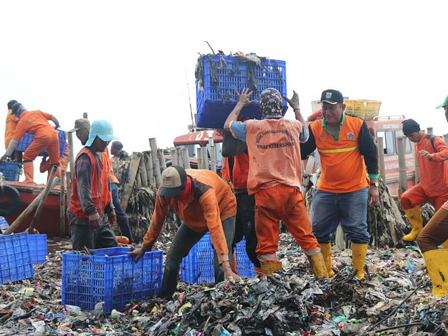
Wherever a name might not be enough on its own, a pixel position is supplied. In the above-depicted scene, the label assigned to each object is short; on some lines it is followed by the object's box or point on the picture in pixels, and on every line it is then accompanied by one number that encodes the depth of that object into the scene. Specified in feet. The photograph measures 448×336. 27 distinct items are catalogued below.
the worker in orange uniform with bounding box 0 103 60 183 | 35.32
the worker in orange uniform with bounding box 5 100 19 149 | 36.16
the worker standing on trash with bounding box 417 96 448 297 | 12.96
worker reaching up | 16.24
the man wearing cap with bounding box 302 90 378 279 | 17.48
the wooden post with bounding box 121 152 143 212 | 32.63
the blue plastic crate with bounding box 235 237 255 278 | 20.40
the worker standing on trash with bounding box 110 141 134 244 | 28.12
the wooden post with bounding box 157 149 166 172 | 34.35
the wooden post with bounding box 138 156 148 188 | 33.73
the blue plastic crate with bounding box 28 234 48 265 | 24.77
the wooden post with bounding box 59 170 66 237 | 34.14
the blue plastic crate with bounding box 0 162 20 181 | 36.31
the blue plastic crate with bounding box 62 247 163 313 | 15.51
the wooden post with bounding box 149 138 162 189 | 33.83
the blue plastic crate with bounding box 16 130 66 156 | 36.58
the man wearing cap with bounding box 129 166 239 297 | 14.64
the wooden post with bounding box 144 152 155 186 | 33.94
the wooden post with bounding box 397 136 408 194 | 30.83
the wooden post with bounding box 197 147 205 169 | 34.01
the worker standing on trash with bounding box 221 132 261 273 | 17.80
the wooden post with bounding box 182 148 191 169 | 34.35
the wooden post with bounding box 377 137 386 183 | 30.50
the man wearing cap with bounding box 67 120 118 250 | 17.67
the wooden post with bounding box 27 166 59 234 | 27.14
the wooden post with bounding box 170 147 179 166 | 34.53
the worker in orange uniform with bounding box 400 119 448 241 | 24.90
